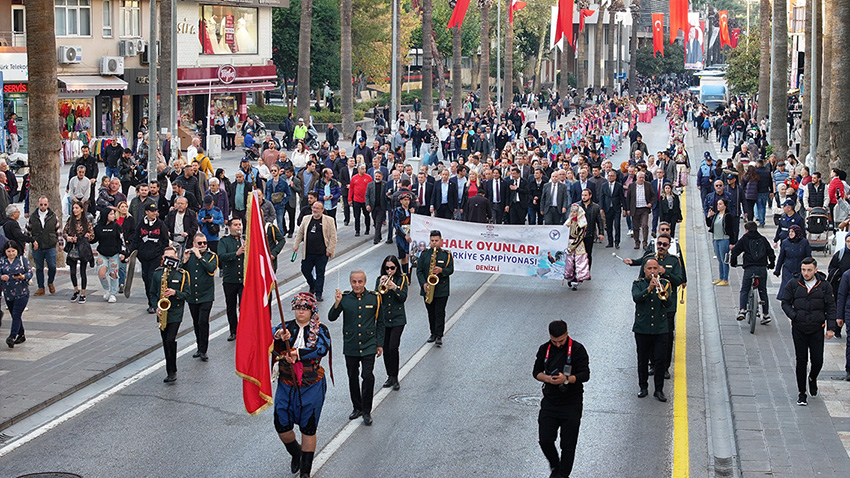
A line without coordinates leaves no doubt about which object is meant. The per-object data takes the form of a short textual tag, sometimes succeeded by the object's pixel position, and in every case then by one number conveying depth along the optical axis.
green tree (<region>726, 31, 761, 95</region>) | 69.06
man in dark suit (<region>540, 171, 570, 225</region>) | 25.09
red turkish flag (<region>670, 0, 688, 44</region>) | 53.28
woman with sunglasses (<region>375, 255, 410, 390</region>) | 13.52
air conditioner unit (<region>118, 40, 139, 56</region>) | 50.72
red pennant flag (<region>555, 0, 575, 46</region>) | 55.53
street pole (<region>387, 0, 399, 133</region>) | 51.28
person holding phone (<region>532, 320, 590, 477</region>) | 10.34
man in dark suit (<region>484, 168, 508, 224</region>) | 26.34
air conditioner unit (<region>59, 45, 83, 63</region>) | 47.03
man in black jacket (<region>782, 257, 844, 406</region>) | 13.42
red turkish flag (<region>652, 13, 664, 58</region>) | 87.62
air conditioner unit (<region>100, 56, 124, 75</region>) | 49.62
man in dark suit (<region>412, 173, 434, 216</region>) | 25.62
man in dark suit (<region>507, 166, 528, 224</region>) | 25.94
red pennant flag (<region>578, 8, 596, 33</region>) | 88.06
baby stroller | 24.11
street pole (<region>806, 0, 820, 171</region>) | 35.06
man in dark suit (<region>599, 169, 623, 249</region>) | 25.64
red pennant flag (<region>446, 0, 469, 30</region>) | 51.33
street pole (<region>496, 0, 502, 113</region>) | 77.38
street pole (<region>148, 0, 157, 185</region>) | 28.59
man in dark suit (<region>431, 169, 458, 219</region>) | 25.50
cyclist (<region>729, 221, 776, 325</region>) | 17.56
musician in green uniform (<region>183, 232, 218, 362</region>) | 15.19
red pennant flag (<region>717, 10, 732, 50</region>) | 97.57
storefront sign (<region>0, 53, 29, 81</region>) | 43.38
